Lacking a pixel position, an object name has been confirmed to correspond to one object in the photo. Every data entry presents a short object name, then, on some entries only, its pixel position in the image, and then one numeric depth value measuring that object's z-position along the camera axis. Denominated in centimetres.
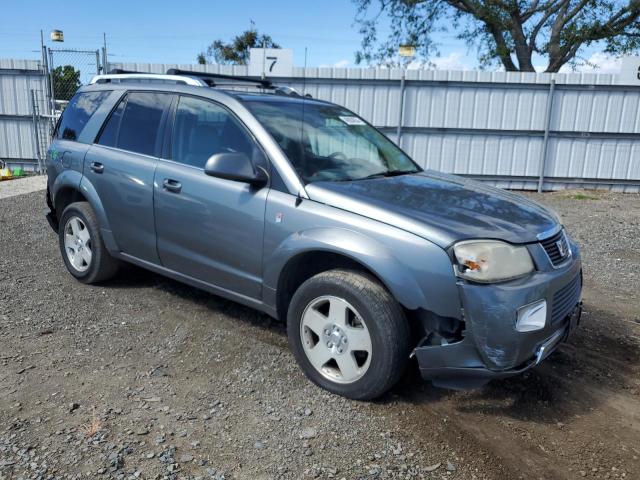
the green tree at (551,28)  1856
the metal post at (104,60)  1209
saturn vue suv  291
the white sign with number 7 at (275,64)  1206
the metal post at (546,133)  1193
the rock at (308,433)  296
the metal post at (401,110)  1214
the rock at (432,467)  272
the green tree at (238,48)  3934
